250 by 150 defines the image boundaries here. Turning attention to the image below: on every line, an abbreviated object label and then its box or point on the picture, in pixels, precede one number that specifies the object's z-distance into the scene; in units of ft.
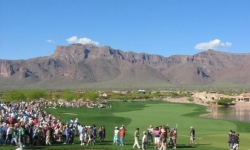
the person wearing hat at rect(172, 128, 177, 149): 106.11
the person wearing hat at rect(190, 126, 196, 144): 116.47
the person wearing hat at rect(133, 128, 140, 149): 103.22
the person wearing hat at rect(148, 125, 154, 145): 114.11
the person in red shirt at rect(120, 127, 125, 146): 108.58
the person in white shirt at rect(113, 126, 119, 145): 111.14
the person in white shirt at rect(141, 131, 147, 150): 99.55
